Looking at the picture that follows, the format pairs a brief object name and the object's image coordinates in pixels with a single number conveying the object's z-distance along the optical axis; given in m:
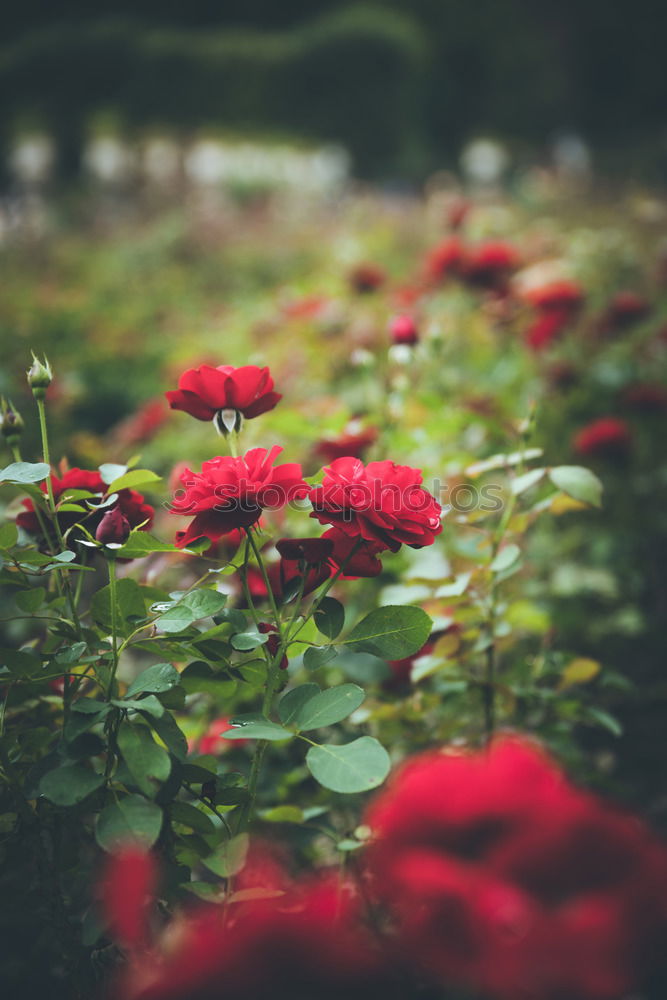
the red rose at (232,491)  0.53
